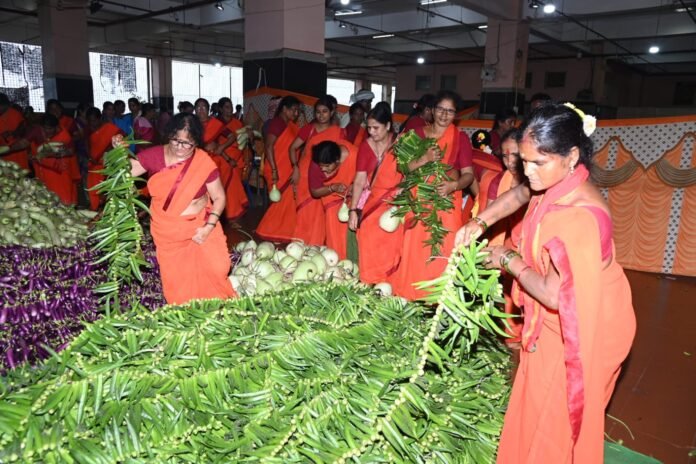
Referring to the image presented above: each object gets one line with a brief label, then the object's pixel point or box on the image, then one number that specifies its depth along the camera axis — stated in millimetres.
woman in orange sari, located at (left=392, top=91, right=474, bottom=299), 3932
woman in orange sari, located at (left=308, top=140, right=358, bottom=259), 4883
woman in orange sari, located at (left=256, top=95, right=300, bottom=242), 6539
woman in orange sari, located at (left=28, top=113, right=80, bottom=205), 6879
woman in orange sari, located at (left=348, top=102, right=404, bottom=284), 4176
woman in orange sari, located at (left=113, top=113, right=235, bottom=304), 3148
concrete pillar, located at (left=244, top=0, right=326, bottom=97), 8094
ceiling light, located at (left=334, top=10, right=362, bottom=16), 15188
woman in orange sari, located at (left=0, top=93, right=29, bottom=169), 7172
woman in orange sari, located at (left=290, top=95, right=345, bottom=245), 5727
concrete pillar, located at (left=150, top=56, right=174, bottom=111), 20969
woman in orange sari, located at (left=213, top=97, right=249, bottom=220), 7109
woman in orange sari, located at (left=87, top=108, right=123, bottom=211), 7121
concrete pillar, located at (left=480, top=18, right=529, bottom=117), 13297
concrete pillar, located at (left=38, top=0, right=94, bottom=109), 12367
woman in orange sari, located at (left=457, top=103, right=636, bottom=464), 1691
